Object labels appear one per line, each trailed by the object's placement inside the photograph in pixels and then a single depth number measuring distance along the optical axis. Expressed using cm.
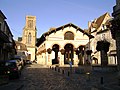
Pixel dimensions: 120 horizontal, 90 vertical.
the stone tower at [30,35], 5858
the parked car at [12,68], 1052
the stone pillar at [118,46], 952
